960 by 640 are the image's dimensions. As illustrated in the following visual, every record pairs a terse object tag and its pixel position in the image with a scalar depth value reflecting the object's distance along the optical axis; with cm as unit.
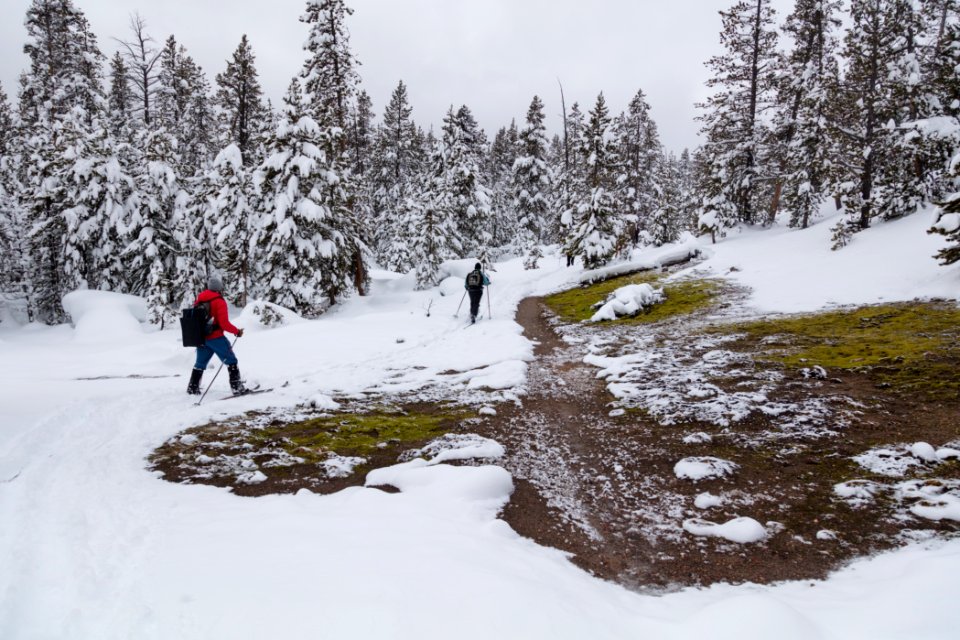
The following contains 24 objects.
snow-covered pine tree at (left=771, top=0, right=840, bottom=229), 2314
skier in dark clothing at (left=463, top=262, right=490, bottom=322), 1602
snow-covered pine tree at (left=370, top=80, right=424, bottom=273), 4159
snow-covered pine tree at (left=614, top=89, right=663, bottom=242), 3697
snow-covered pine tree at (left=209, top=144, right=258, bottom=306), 2138
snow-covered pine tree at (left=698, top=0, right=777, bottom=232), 2705
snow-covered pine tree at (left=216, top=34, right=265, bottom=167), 2334
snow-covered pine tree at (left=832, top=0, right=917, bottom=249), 1880
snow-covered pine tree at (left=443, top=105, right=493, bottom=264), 3525
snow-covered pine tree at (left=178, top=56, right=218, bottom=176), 2886
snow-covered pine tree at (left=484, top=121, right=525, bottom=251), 5148
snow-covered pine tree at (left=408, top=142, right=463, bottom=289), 2588
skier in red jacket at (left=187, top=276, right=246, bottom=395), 867
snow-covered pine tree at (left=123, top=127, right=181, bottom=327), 2277
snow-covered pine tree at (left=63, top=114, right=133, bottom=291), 2300
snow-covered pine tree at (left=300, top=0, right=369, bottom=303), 2138
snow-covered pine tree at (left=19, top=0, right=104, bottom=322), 2444
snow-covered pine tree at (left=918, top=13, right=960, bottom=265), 1664
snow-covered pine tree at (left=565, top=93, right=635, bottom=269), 2645
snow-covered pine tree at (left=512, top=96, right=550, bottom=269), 4247
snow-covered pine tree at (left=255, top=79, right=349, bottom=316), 1919
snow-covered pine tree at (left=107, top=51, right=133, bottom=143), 3118
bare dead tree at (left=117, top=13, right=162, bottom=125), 2591
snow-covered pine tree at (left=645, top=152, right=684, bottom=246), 3994
